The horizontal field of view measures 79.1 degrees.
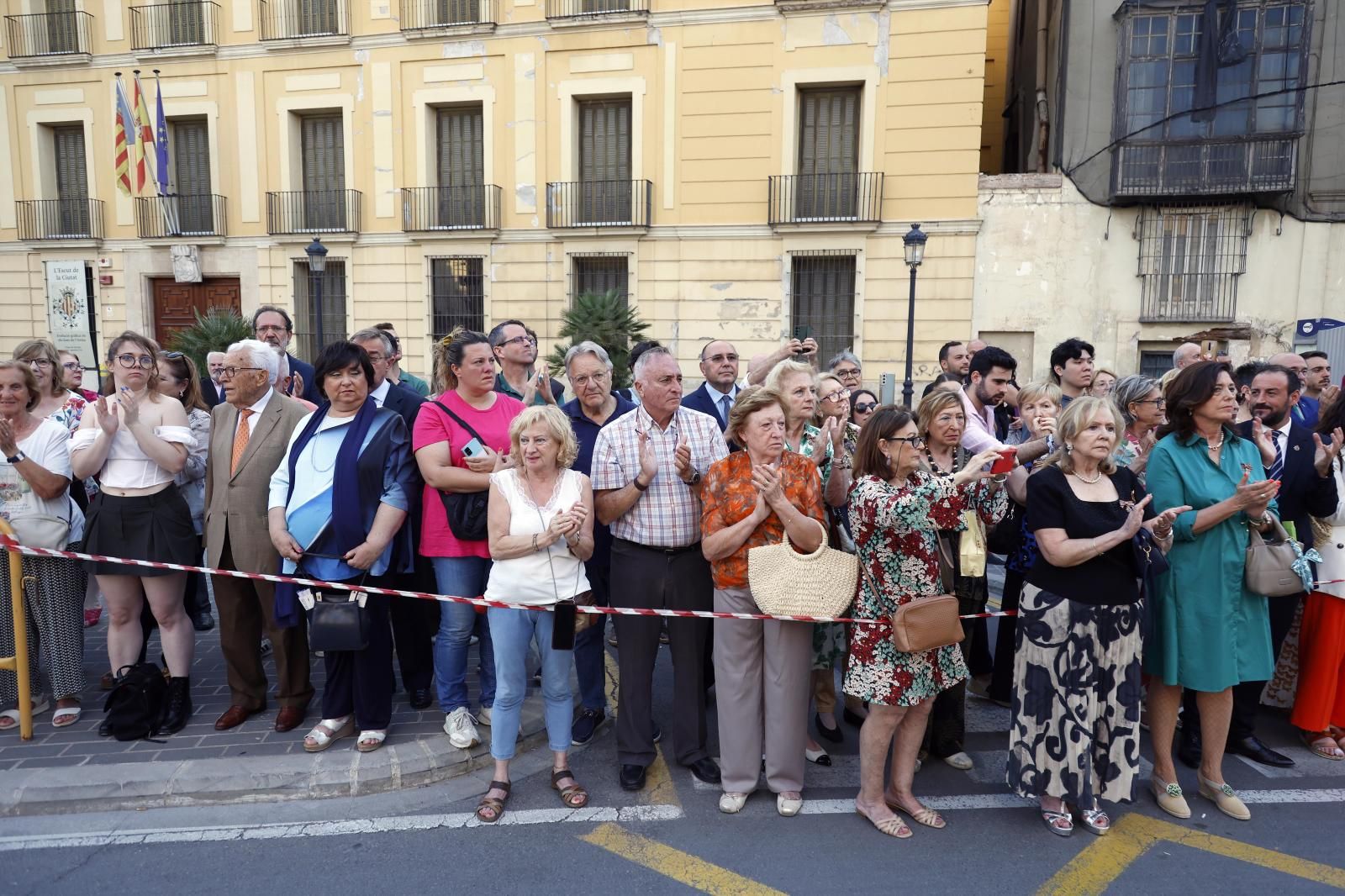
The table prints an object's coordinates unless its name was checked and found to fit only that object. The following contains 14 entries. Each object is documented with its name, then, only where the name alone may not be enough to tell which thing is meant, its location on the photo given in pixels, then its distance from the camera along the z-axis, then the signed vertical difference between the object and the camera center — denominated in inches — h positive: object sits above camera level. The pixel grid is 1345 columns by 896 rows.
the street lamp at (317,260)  622.5 +59.4
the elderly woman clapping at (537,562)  141.8 -39.0
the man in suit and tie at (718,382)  197.8 -10.0
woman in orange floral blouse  139.3 -50.2
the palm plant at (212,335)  597.9 +0.2
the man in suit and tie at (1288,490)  161.0 -27.5
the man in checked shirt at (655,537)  149.6 -35.9
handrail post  163.3 -62.3
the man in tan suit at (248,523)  166.7 -38.1
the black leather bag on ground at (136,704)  163.5 -74.4
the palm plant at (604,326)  630.5 +11.9
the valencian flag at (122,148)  690.8 +158.2
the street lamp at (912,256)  540.1 +60.7
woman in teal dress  140.2 -41.4
